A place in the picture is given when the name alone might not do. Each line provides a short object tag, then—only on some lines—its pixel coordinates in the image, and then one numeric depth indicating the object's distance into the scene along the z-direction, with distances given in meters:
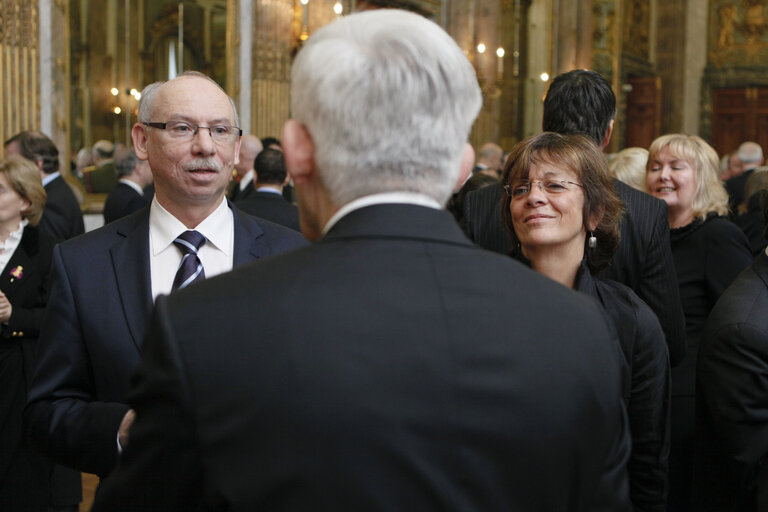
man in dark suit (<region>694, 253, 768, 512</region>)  2.33
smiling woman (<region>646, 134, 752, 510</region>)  3.36
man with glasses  2.04
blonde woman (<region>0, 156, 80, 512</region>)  3.79
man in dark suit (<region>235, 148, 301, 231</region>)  5.46
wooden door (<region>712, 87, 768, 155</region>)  21.09
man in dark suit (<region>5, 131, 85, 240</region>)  5.69
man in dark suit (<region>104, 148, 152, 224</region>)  6.42
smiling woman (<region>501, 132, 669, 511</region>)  2.34
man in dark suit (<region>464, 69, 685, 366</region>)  2.89
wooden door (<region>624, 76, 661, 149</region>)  20.12
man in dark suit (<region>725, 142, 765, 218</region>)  9.69
